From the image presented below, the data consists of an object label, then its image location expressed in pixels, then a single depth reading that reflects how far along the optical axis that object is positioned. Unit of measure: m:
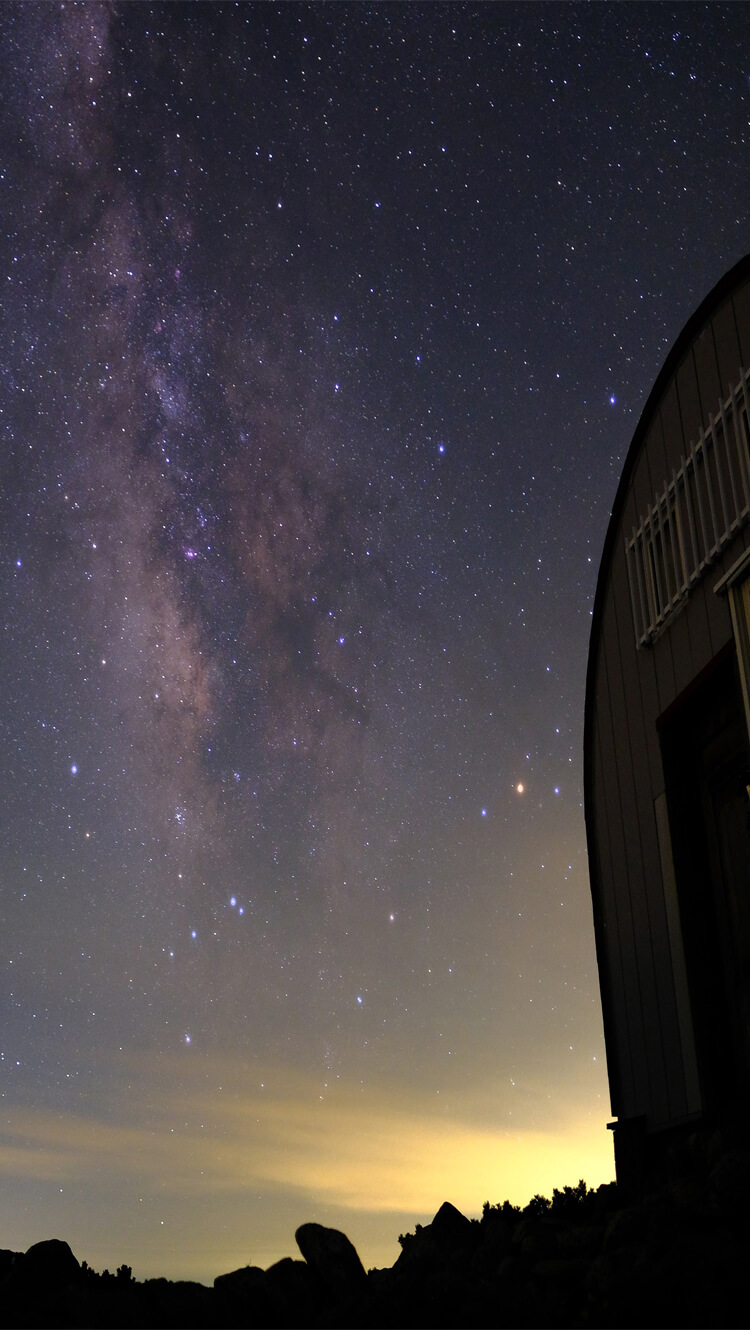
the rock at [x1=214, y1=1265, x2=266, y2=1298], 5.80
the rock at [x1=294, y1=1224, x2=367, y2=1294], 6.13
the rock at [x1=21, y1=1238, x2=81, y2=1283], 6.70
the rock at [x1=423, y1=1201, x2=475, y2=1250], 7.12
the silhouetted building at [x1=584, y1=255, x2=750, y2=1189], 8.27
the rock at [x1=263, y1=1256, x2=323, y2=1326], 5.70
